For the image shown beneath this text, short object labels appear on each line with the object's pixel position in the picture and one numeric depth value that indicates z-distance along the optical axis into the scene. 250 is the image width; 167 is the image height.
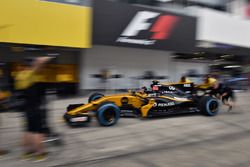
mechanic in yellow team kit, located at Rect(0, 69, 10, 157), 5.92
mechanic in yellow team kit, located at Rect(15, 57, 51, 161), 5.46
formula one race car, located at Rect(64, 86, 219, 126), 8.09
